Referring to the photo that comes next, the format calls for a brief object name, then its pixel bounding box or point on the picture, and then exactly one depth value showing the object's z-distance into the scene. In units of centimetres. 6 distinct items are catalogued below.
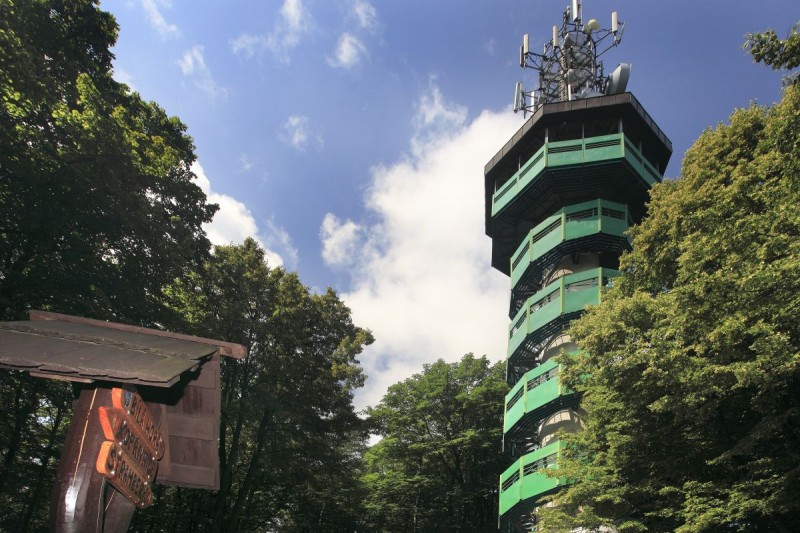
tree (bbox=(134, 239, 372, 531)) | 1869
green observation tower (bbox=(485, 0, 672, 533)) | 2294
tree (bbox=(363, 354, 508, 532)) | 3050
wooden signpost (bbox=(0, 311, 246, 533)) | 357
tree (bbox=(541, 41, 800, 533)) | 1072
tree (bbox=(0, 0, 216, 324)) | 1172
